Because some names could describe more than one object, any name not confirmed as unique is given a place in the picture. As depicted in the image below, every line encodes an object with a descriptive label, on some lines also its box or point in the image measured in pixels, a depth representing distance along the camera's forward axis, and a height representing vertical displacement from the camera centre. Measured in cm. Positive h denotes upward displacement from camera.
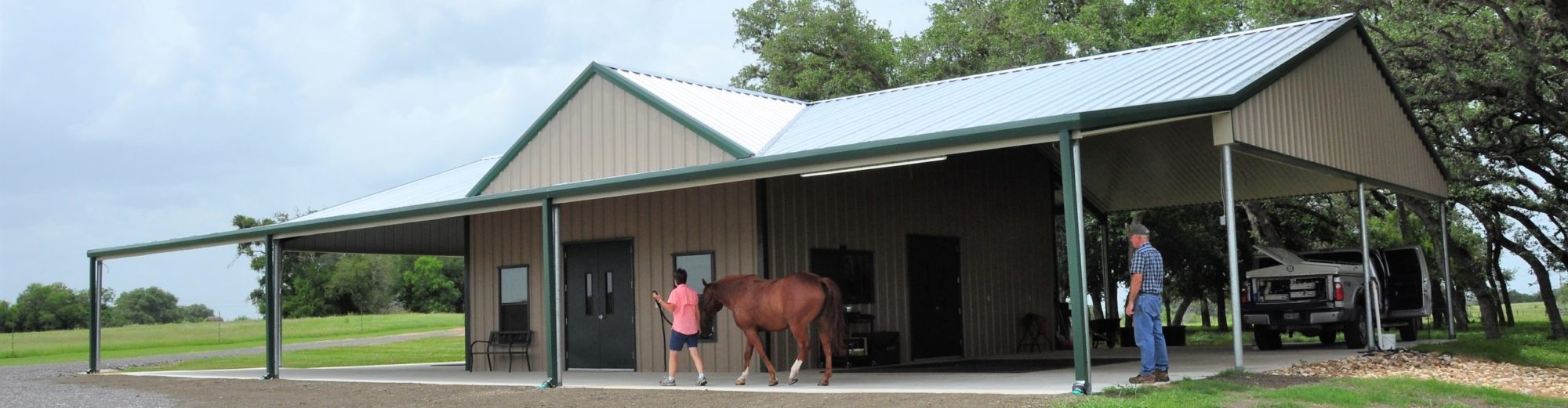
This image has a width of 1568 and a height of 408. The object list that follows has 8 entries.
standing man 1057 -12
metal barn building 1309 +129
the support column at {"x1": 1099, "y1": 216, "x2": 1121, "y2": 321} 2186 +33
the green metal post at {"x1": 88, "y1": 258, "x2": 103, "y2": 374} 2094 +21
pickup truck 1545 -21
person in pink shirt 1304 -16
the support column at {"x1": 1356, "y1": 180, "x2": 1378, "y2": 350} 1422 +0
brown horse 1245 -8
